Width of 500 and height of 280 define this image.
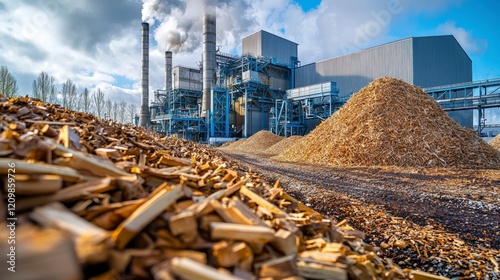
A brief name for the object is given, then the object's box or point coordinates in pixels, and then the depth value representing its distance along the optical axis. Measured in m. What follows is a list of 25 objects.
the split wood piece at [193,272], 1.23
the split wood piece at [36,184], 1.52
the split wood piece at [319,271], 1.73
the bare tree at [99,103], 46.01
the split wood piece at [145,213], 1.41
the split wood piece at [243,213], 1.92
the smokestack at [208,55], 31.44
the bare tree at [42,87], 33.69
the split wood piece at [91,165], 2.19
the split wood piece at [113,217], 1.60
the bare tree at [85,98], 42.03
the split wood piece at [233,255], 1.48
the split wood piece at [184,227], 1.56
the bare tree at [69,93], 38.75
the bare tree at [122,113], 53.73
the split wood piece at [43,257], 0.93
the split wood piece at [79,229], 1.20
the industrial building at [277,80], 27.30
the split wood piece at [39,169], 1.76
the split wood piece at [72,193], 1.51
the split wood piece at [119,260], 1.28
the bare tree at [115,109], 51.72
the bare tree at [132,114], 50.49
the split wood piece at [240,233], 1.63
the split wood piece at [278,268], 1.57
